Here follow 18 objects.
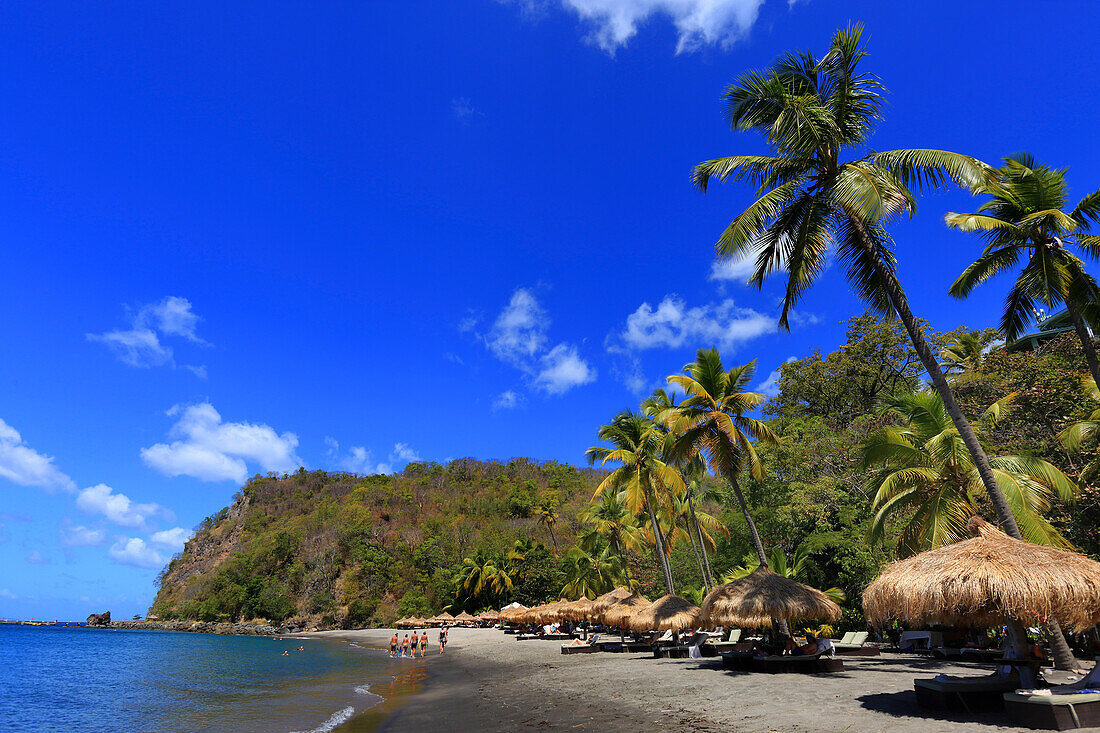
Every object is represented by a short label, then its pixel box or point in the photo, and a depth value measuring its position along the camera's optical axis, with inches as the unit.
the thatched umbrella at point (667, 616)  746.2
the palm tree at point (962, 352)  882.1
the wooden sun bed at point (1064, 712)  266.2
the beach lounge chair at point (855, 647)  639.8
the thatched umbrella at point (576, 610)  1172.5
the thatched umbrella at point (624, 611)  871.1
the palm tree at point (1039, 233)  420.8
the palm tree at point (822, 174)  414.3
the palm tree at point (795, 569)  741.6
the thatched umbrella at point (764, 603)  542.0
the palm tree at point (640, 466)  932.1
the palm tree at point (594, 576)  1572.3
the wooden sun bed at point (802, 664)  523.0
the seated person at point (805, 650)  536.4
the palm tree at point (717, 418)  698.8
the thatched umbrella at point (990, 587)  296.5
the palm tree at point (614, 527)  1338.6
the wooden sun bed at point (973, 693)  312.7
